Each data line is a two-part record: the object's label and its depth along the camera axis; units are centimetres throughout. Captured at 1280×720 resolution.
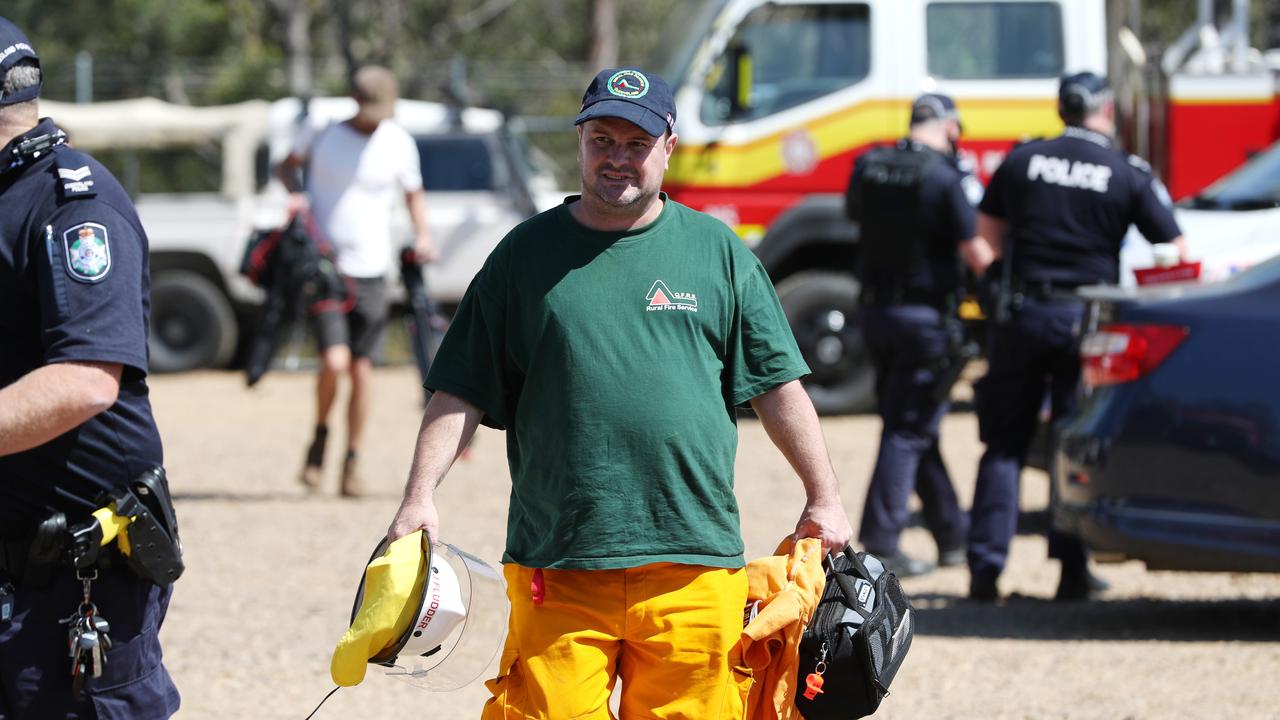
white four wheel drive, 3134
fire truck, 2392
